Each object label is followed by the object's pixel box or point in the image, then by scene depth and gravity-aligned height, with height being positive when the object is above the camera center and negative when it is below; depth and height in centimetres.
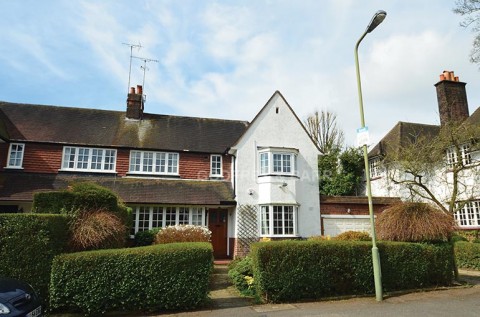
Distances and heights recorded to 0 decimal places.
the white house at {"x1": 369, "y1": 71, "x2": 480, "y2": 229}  1853 +380
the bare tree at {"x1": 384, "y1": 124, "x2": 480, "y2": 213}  1794 +307
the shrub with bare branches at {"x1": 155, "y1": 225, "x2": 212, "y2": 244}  1409 -72
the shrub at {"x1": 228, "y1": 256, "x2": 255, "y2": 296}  1013 -191
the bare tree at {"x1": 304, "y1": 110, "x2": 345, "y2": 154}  3544 +976
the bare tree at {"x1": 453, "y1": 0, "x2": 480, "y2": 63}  1154 +743
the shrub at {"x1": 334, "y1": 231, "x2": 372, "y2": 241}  1373 -76
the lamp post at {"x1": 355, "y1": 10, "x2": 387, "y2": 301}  913 -63
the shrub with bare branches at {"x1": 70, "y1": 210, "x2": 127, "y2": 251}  884 -33
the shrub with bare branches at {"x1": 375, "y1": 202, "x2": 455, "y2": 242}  1107 -19
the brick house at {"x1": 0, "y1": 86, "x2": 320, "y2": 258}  1728 +280
